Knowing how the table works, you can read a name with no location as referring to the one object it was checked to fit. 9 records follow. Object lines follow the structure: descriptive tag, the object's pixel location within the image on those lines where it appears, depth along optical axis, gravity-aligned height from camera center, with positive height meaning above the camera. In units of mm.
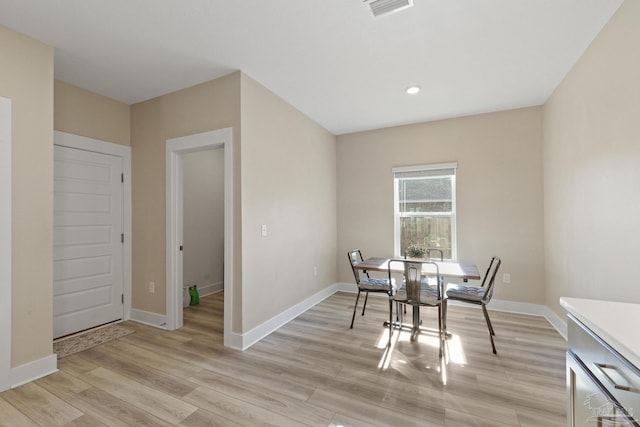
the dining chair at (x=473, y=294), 2637 -813
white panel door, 2816 -263
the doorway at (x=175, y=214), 2967 +24
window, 4039 +116
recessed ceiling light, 3038 +1424
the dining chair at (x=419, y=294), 2531 -793
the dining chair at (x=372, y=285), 3080 -823
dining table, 2707 -602
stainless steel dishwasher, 796 -578
